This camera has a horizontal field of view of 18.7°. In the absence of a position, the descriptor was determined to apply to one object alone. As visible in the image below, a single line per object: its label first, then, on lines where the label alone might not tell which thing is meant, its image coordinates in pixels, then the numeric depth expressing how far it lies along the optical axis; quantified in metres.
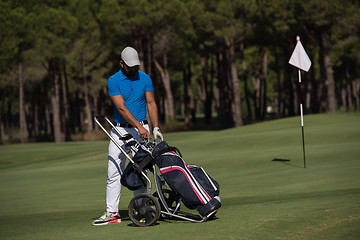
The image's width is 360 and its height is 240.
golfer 14.70
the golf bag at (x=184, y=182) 13.66
